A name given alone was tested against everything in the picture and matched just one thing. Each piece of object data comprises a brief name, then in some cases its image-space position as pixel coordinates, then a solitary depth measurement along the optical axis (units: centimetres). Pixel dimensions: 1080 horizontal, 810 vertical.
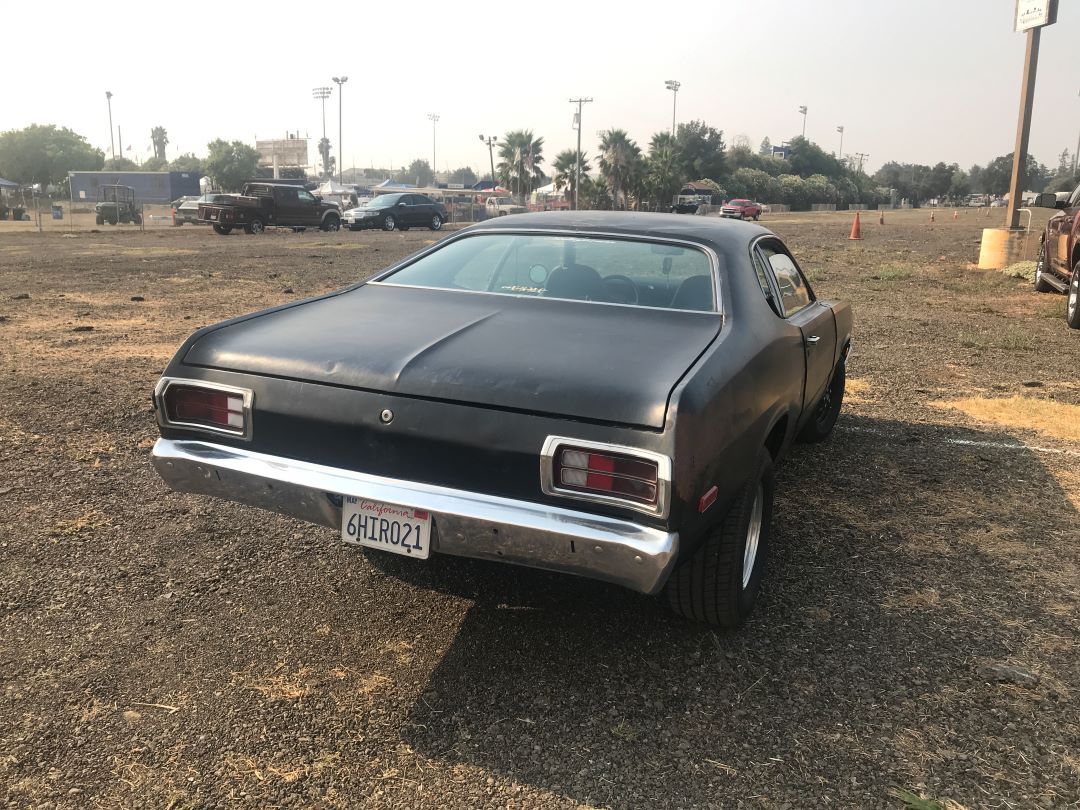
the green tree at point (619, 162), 7569
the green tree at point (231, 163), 9838
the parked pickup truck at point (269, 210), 2742
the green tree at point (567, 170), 7481
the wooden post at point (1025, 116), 1518
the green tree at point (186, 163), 15040
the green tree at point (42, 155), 9300
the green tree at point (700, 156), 9200
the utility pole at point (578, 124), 6328
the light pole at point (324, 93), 10490
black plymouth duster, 241
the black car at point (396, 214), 3102
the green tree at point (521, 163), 8544
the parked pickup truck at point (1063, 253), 957
